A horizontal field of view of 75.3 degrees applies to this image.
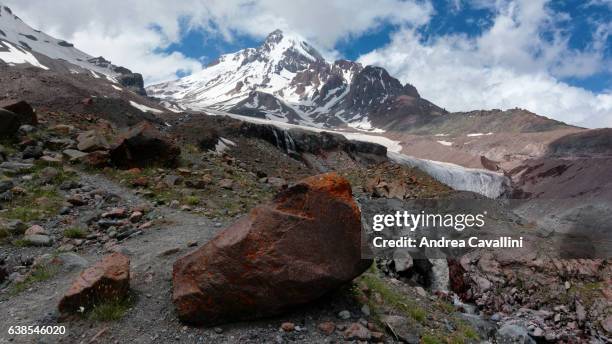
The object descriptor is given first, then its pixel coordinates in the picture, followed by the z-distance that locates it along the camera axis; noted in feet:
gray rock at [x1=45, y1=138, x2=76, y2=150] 53.06
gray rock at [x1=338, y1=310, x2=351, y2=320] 22.53
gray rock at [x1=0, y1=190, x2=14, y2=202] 37.09
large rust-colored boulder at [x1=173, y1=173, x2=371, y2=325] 21.07
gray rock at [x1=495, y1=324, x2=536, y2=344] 35.27
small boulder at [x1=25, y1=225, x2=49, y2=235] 31.78
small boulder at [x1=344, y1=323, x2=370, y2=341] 21.02
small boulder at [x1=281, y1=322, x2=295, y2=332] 20.97
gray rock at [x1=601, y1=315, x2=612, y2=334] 45.18
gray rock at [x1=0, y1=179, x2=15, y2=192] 38.66
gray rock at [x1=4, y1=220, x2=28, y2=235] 31.60
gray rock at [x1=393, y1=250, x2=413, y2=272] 45.09
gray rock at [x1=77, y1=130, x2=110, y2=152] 53.57
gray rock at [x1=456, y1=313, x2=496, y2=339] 32.91
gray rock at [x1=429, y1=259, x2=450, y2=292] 50.33
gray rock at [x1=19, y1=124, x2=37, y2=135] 53.62
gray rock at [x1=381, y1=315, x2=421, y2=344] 22.56
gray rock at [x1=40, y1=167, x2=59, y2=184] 42.75
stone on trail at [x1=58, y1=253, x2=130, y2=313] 21.74
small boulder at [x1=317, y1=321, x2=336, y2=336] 21.15
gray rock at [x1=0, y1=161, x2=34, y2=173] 43.65
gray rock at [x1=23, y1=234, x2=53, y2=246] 30.78
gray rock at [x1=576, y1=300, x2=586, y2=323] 47.01
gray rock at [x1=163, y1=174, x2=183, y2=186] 48.77
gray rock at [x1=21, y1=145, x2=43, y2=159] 48.28
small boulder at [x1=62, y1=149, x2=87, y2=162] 50.14
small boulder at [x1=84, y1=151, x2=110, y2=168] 50.29
